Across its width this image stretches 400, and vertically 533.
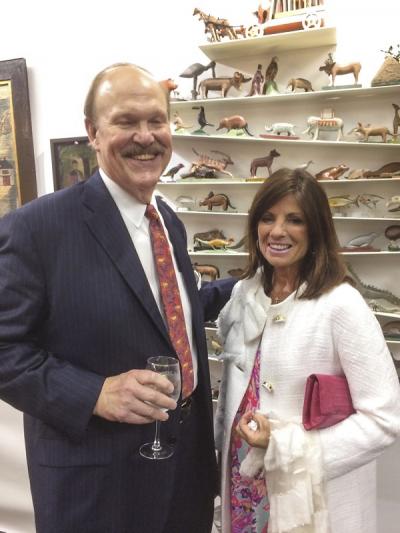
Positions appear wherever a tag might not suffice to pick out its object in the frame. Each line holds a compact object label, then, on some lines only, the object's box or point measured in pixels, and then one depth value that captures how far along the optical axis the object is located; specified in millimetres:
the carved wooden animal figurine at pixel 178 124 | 2682
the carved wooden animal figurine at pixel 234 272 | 2673
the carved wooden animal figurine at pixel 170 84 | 2566
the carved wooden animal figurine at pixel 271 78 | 2480
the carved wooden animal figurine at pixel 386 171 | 2334
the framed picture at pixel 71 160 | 2943
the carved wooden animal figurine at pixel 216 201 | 2679
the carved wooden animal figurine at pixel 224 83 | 2529
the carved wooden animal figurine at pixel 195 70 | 2574
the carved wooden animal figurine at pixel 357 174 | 2375
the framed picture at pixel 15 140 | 2994
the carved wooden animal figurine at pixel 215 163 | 2639
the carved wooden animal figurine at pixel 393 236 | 2383
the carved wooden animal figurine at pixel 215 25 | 2443
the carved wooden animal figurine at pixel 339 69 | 2299
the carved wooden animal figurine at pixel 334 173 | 2404
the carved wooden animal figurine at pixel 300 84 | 2416
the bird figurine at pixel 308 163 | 2555
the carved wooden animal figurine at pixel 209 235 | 2738
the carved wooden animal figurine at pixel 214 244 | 2674
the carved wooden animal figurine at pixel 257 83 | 2525
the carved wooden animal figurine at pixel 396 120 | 2320
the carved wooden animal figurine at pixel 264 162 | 2527
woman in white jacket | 1085
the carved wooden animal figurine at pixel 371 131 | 2320
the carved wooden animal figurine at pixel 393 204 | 2336
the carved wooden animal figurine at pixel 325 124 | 2367
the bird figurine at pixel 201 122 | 2625
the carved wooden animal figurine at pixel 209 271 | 2674
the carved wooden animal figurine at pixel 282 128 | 2461
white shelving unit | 2402
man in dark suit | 1062
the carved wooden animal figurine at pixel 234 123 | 2533
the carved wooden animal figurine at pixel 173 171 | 2721
